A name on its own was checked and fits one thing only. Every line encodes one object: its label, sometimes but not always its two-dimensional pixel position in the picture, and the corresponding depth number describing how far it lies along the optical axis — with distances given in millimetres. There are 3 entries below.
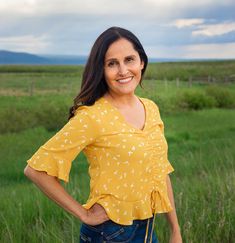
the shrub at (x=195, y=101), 26359
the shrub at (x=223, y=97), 27719
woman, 2045
